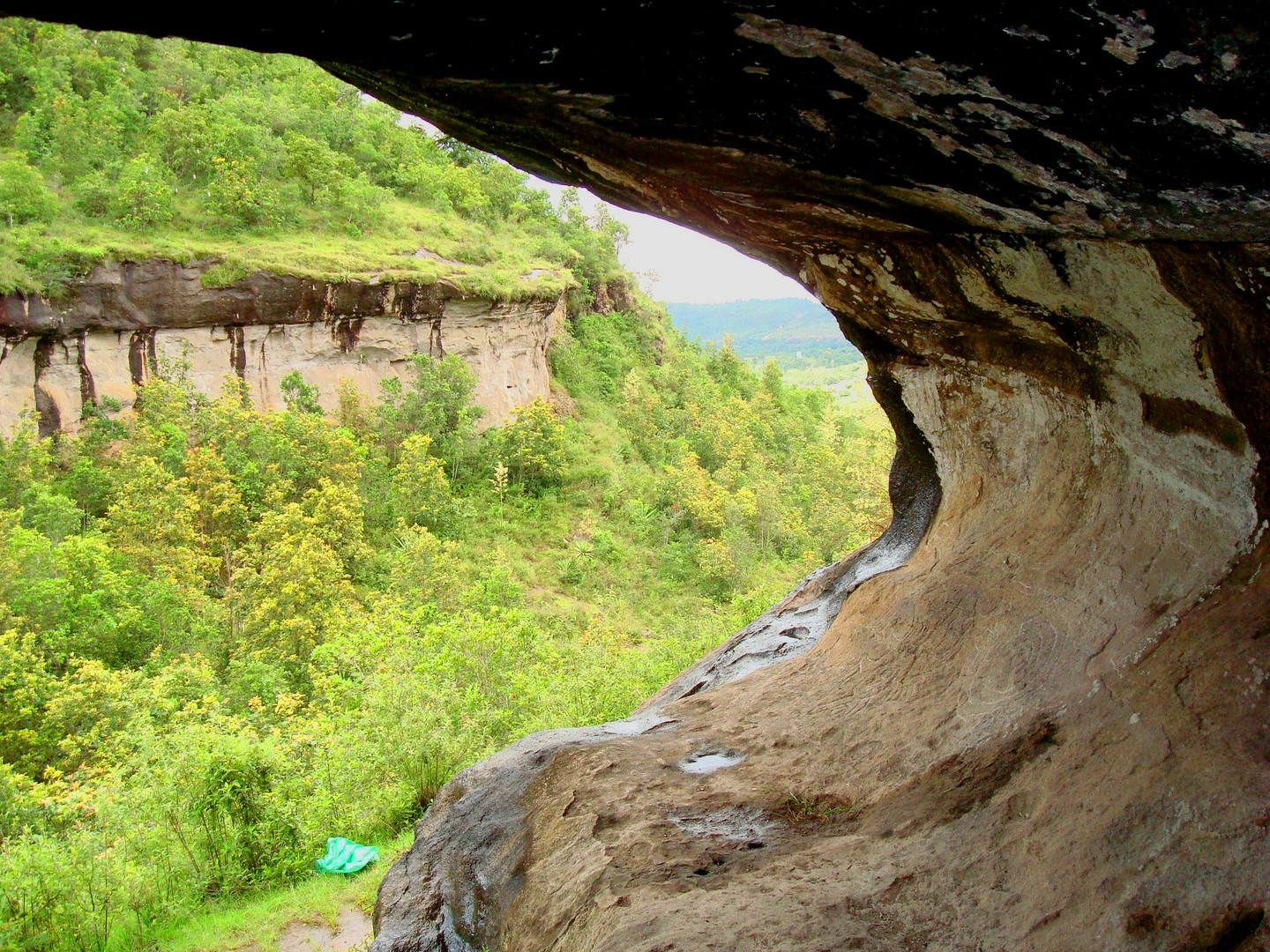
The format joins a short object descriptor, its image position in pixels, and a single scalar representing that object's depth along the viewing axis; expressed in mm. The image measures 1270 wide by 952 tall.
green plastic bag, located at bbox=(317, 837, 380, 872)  10234
